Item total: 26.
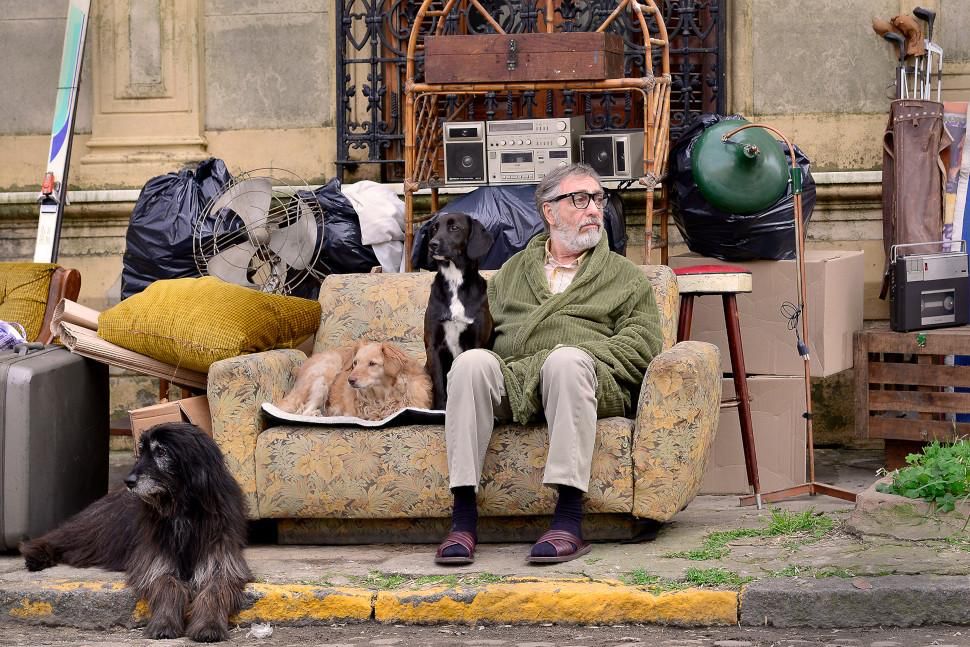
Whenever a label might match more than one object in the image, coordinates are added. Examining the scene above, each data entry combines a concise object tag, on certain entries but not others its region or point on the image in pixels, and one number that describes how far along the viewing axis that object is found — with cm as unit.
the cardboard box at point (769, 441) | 1175
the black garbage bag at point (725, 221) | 1210
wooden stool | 1101
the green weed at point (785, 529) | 956
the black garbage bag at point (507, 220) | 1255
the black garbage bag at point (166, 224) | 1331
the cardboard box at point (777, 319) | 1192
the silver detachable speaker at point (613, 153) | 1262
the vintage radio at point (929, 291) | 1203
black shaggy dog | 836
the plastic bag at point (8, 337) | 1106
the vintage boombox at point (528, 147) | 1273
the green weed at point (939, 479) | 930
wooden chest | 1226
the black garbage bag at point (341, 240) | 1334
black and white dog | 1018
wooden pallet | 1194
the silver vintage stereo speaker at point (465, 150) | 1290
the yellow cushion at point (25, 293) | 1230
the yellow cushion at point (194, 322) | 1047
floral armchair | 934
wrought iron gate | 1453
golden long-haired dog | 1025
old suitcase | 987
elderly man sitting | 917
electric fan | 1274
